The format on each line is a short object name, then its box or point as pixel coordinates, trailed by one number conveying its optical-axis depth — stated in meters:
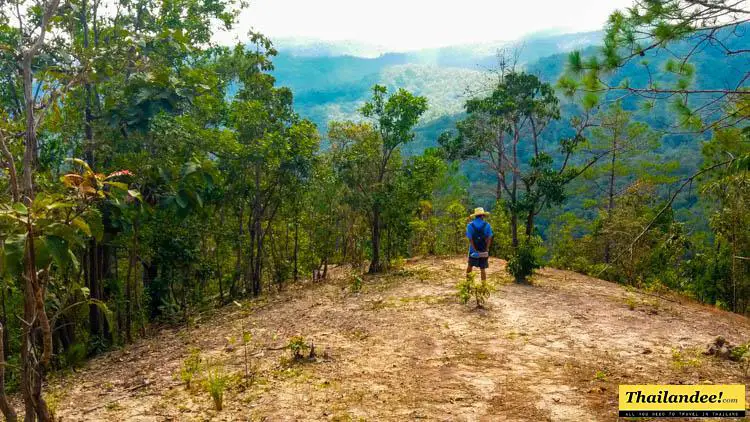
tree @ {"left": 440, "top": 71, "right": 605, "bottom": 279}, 12.66
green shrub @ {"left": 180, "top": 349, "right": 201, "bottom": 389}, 5.36
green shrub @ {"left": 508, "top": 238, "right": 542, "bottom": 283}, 10.70
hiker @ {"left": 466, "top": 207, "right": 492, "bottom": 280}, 9.57
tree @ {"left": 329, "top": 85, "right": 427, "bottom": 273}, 12.71
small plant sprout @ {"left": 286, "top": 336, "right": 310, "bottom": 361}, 5.92
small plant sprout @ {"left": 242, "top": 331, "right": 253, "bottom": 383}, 5.42
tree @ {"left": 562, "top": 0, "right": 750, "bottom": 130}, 4.25
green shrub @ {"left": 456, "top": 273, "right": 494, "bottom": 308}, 8.21
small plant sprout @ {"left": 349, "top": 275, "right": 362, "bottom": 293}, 10.91
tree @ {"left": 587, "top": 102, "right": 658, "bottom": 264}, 20.48
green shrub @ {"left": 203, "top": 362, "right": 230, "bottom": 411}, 4.65
